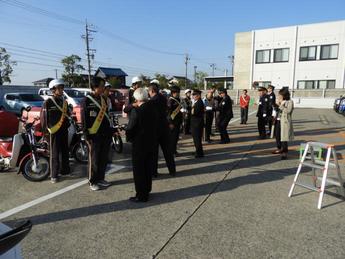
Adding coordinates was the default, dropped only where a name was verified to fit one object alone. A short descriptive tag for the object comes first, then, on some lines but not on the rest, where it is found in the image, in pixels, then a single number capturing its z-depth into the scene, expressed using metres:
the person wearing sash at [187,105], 9.99
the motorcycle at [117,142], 8.34
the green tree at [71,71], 55.41
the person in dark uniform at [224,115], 10.04
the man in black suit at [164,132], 5.93
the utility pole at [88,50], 45.23
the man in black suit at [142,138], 4.57
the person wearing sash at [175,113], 7.58
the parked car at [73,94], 19.88
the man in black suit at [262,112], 10.80
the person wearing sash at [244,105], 15.19
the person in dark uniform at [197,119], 7.35
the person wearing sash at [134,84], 7.16
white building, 32.94
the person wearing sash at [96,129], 5.15
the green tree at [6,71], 46.01
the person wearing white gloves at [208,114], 10.21
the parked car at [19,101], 17.56
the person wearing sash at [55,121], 5.66
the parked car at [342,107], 21.06
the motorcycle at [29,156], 5.70
